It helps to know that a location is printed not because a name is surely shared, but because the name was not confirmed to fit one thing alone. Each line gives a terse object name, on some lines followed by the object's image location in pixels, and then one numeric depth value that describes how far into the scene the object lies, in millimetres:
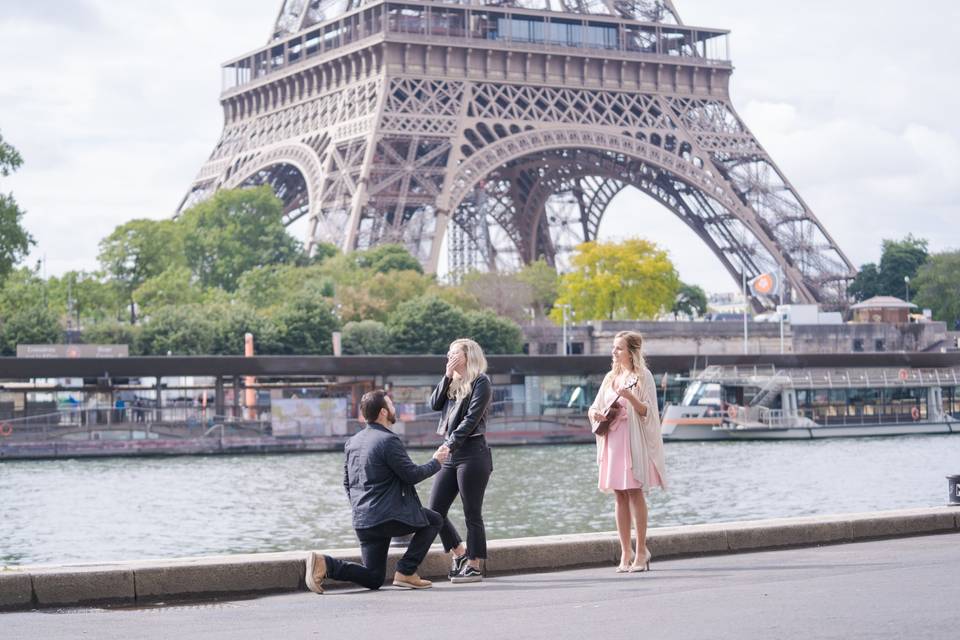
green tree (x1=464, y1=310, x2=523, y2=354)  68500
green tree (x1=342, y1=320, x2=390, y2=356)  65500
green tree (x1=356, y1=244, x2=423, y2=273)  73062
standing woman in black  10578
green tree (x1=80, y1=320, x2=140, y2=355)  65438
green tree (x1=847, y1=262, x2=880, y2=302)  100188
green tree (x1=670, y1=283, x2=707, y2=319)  121456
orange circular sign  71562
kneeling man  10383
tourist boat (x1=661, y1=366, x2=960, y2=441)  53375
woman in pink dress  10852
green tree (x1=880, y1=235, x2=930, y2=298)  100688
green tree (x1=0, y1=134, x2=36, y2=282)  48688
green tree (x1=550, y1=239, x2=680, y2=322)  79125
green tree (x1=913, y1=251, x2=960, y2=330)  93125
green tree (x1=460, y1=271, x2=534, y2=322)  79000
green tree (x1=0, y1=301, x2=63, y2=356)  65250
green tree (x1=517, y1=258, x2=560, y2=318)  82000
